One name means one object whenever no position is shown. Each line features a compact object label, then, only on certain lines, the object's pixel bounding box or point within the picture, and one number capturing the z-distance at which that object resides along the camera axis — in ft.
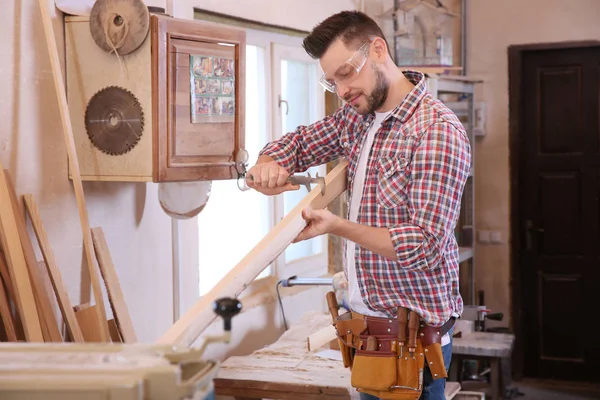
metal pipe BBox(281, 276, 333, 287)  13.03
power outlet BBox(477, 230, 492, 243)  20.81
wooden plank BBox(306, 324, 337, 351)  11.73
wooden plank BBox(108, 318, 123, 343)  9.64
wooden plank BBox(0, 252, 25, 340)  8.33
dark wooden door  19.90
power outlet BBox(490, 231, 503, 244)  20.74
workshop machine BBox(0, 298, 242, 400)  4.13
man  6.81
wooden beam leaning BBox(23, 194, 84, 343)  8.74
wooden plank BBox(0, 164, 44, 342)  8.21
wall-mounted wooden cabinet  9.08
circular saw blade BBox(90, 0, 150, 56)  8.93
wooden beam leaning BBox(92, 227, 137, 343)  9.62
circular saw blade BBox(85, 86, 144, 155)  9.18
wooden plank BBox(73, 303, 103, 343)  9.26
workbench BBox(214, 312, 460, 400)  10.23
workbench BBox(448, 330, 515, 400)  14.71
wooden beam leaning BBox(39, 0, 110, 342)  8.73
